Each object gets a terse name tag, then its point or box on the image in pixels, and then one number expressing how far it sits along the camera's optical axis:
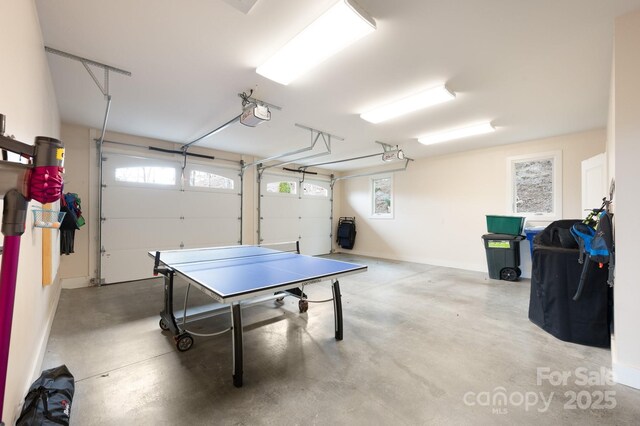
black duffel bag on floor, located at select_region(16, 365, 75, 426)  1.59
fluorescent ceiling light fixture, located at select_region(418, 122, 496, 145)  4.62
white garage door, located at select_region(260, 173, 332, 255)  7.39
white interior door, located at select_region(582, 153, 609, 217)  3.60
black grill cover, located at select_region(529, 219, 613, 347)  2.72
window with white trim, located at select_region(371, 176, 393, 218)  8.13
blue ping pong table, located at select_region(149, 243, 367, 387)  2.13
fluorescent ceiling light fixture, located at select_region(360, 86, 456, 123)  3.26
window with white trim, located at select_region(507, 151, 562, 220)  5.25
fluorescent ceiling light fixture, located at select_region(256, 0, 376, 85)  1.98
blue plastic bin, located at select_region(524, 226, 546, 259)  5.03
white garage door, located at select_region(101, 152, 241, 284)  5.10
